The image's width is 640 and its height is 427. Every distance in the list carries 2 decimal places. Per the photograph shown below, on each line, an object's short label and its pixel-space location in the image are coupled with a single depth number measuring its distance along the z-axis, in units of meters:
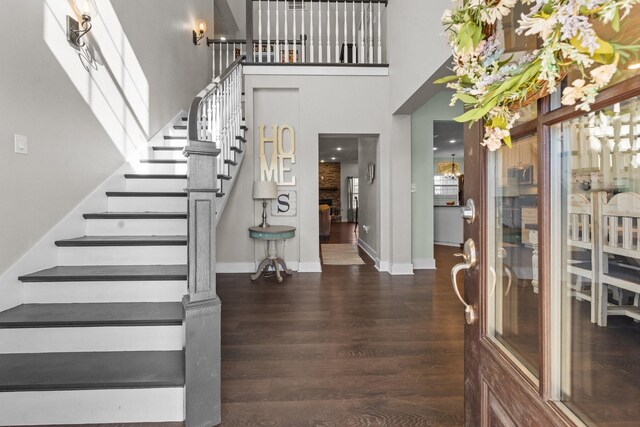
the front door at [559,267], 0.56
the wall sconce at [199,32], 5.18
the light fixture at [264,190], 4.36
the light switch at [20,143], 2.07
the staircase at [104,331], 1.61
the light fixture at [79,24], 2.55
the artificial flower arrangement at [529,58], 0.51
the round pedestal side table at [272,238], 4.25
